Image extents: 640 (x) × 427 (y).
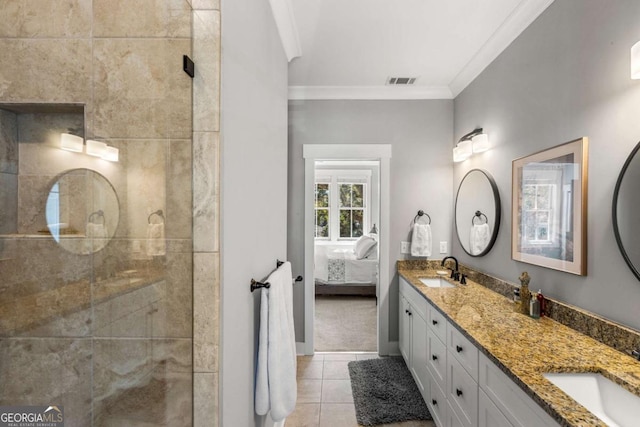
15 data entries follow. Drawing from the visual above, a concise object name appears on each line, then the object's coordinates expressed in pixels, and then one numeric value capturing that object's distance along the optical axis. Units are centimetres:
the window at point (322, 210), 658
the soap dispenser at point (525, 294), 178
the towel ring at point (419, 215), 318
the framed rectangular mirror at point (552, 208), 153
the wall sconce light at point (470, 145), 252
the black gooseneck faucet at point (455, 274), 274
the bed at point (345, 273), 506
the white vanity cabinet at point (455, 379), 113
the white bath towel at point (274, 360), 139
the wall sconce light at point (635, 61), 116
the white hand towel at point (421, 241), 307
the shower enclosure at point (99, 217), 72
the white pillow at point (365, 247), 518
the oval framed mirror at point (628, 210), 123
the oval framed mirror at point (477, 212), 241
